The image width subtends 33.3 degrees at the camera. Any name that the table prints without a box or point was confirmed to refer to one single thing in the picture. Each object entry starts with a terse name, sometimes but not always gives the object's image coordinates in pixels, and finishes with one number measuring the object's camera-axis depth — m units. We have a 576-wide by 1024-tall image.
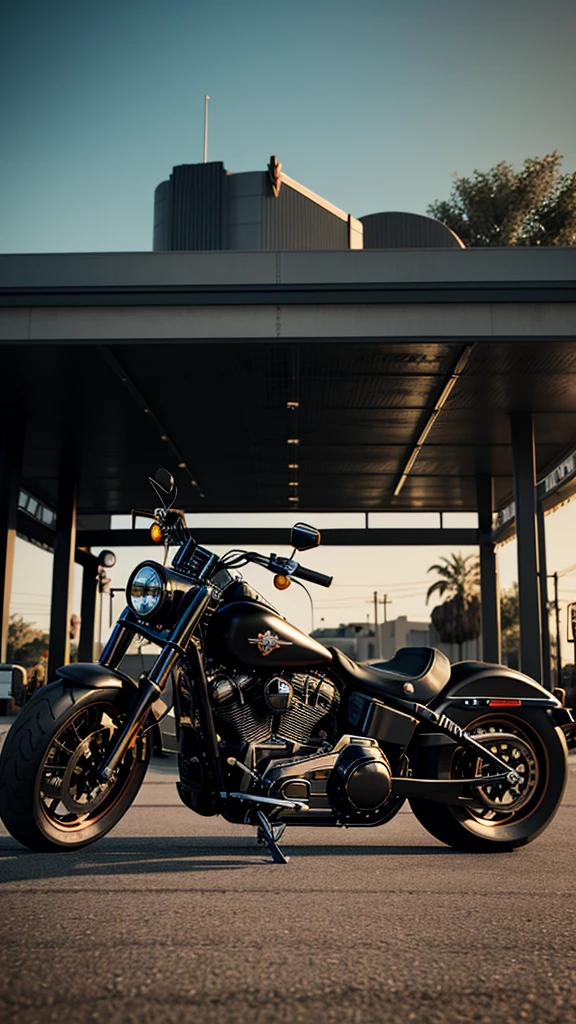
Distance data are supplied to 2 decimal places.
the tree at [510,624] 81.56
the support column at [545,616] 17.92
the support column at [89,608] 29.39
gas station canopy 12.94
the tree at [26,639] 74.81
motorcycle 4.56
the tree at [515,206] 47.34
